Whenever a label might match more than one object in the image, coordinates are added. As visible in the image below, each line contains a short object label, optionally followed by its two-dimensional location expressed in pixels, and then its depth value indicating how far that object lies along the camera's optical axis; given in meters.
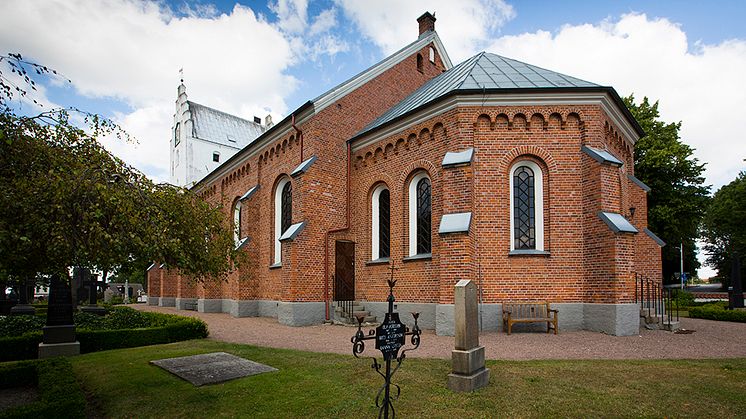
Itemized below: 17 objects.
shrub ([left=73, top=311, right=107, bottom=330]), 12.27
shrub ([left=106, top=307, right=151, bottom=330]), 12.95
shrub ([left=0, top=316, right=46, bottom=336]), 11.77
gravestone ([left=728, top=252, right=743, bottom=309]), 17.98
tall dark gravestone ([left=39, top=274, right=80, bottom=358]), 10.26
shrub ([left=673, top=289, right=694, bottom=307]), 22.20
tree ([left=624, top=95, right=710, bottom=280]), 26.00
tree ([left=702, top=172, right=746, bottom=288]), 36.12
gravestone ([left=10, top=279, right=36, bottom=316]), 17.77
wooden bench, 12.30
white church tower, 36.28
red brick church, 12.45
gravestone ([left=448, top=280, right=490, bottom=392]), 6.61
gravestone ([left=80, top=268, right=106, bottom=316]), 21.69
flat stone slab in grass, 7.54
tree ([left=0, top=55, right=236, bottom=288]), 4.64
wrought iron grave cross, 5.15
